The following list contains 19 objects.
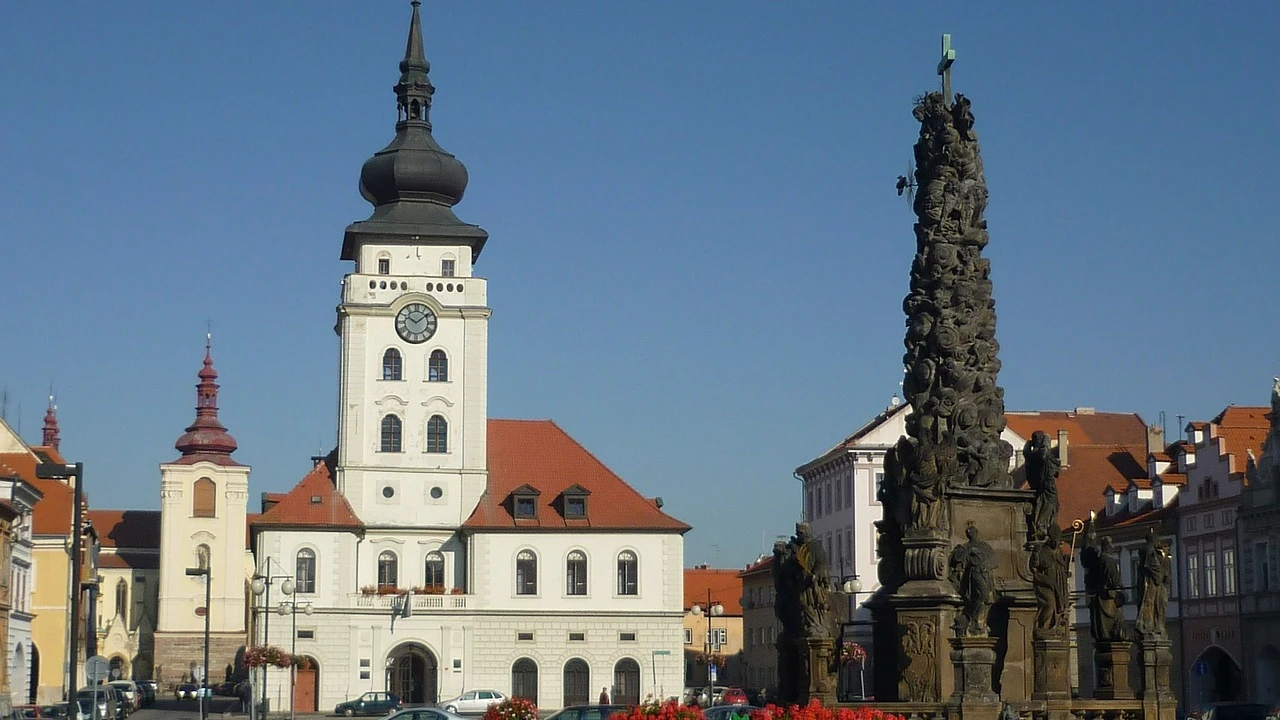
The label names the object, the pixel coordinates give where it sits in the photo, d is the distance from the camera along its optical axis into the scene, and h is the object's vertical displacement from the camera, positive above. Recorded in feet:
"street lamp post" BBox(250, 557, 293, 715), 227.40 +0.85
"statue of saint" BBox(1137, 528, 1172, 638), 80.18 +0.87
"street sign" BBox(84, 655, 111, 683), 115.62 -3.20
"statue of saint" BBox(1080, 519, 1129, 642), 78.89 +0.70
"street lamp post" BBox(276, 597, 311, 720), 216.95 +0.36
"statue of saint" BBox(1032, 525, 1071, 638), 73.10 +0.88
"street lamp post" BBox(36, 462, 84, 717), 93.40 +4.48
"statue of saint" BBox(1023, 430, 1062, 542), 73.97 +5.04
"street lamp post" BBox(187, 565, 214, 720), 169.80 -6.82
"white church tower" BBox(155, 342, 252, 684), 343.05 +10.00
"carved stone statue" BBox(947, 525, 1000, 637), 68.90 +0.95
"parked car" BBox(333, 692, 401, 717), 219.61 -10.52
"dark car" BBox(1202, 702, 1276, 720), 123.34 -6.59
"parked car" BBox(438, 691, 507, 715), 198.08 -9.43
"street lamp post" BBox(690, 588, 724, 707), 364.26 +0.33
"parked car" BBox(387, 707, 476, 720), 124.67 -6.57
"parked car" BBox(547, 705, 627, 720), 124.77 -6.58
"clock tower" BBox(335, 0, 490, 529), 238.07 +32.11
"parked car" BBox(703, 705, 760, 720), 115.28 -6.20
